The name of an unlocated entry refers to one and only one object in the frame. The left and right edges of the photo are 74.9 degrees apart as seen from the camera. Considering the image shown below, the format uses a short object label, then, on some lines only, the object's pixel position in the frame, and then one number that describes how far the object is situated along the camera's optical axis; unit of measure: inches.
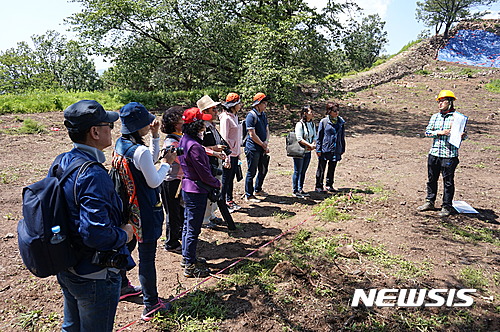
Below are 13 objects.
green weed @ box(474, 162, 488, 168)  369.9
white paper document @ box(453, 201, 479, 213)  233.5
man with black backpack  74.6
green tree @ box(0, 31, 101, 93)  1763.0
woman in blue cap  109.3
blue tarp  1284.4
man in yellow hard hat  218.2
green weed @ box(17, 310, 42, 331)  123.3
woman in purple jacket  148.0
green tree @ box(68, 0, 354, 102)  561.3
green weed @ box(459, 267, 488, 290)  147.9
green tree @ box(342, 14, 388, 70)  1996.2
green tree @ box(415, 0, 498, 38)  1409.9
